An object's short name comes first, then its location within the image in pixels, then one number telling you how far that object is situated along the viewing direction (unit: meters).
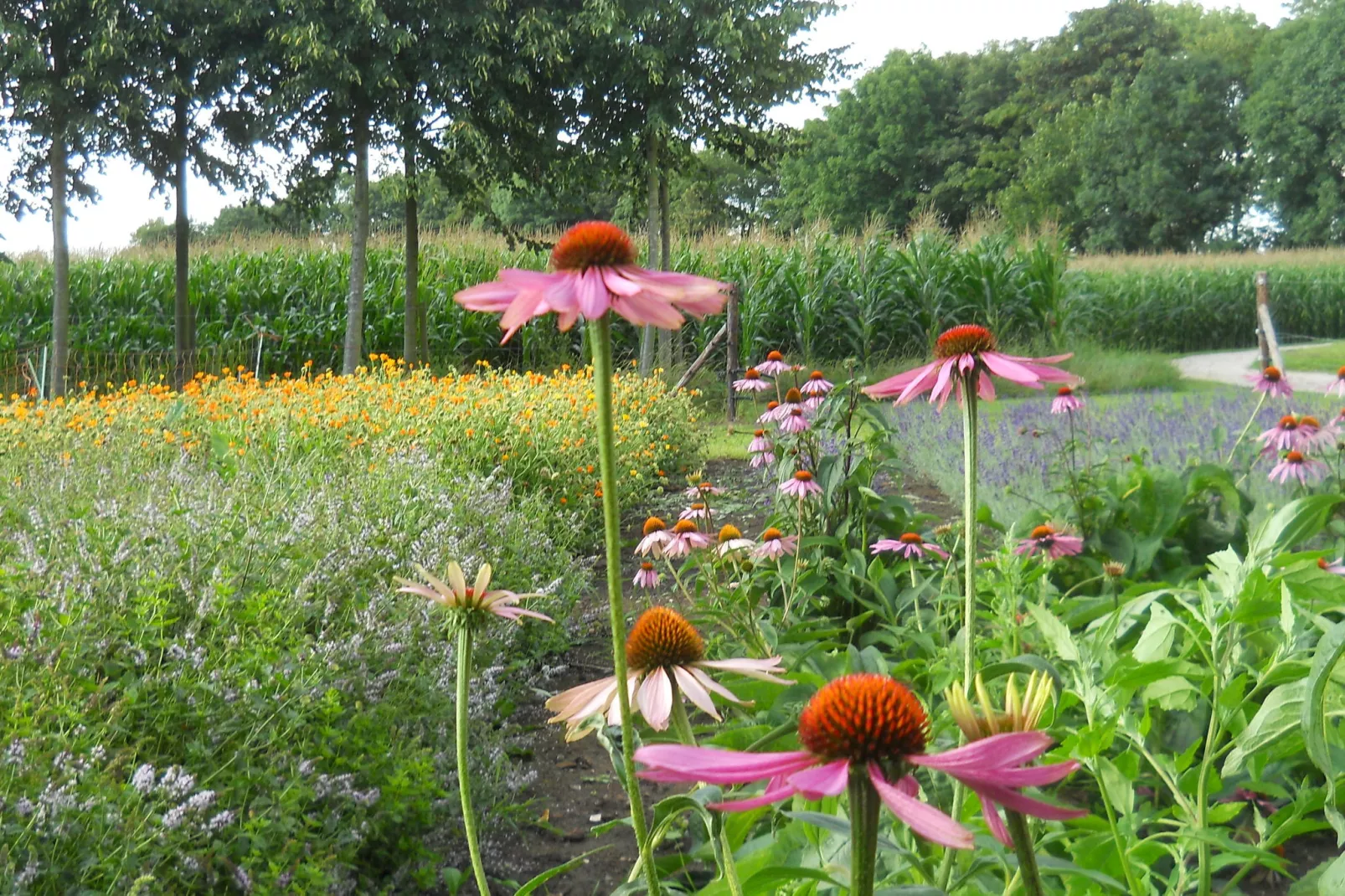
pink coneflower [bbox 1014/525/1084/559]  1.99
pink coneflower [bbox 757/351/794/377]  3.31
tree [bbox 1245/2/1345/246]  25.69
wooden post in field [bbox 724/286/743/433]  7.96
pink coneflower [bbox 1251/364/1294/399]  2.81
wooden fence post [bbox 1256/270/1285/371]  4.89
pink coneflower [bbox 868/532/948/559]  2.19
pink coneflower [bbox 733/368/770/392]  3.42
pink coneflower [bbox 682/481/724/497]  2.45
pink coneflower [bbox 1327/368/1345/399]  2.97
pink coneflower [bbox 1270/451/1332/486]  2.54
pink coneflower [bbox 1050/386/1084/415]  2.87
